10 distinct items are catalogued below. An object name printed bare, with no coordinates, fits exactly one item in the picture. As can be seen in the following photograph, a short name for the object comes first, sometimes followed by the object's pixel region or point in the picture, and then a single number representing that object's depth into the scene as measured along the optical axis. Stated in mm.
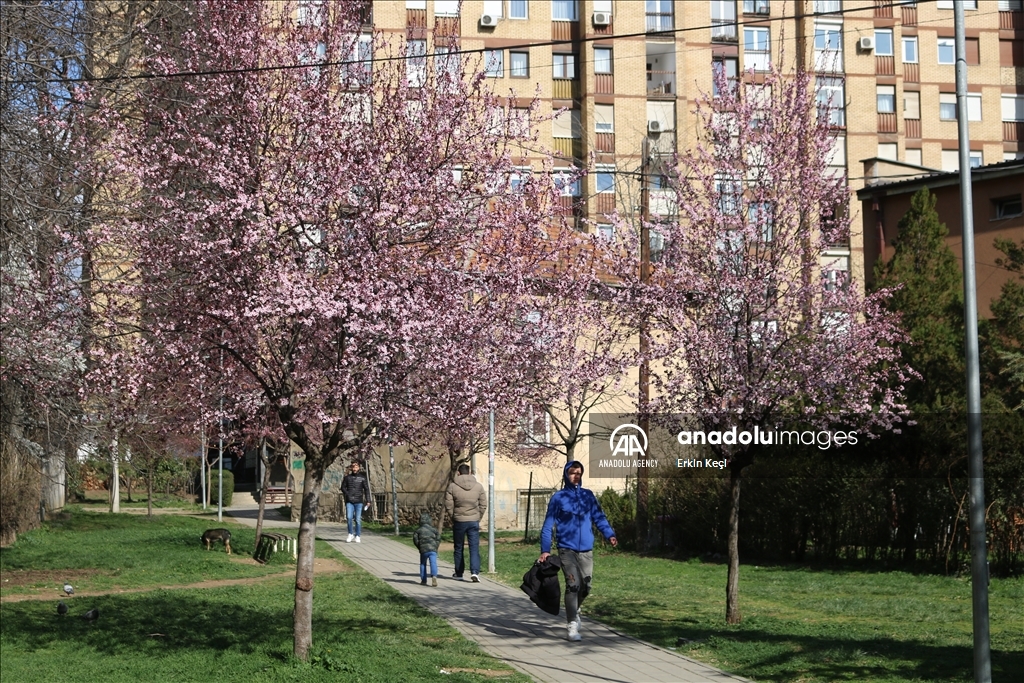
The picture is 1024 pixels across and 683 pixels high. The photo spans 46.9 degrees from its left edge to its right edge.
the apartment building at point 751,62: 49750
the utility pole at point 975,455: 9078
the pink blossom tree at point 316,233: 10594
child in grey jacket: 17234
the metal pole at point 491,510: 19438
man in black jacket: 24889
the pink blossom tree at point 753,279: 13773
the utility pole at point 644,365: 16172
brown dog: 23219
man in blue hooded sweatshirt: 11797
